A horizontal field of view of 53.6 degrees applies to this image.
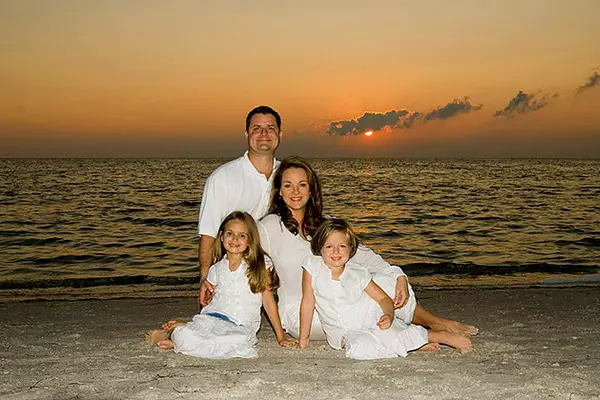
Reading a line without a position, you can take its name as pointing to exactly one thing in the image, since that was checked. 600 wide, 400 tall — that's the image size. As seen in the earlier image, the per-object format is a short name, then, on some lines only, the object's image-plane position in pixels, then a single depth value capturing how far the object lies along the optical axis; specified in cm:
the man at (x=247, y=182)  537
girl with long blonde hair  451
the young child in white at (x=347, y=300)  425
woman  462
